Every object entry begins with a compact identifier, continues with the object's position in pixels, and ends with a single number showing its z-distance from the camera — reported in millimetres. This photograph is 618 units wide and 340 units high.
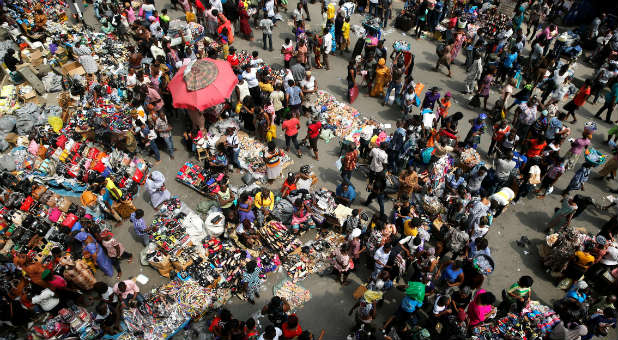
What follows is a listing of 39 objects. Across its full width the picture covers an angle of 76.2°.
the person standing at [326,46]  14531
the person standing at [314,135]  11242
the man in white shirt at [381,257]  8177
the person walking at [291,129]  11314
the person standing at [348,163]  10211
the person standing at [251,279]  8391
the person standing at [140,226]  8973
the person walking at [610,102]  13020
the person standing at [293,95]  11859
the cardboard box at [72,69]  13820
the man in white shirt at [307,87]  12656
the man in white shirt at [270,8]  15750
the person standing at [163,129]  11055
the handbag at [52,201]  10039
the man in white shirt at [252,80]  12188
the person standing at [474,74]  13623
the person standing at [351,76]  13234
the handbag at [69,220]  9749
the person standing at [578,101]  12898
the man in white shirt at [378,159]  10080
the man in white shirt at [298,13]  15883
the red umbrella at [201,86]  10508
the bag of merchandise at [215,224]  9586
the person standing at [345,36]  15461
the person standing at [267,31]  15320
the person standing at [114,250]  8727
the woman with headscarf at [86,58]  13318
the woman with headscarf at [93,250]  8578
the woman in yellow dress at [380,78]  13591
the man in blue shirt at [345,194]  9997
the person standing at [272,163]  10514
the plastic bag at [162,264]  9070
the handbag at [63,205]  10086
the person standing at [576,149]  10789
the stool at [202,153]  11444
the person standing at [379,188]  9945
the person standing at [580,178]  10588
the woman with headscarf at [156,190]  10000
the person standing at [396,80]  12664
